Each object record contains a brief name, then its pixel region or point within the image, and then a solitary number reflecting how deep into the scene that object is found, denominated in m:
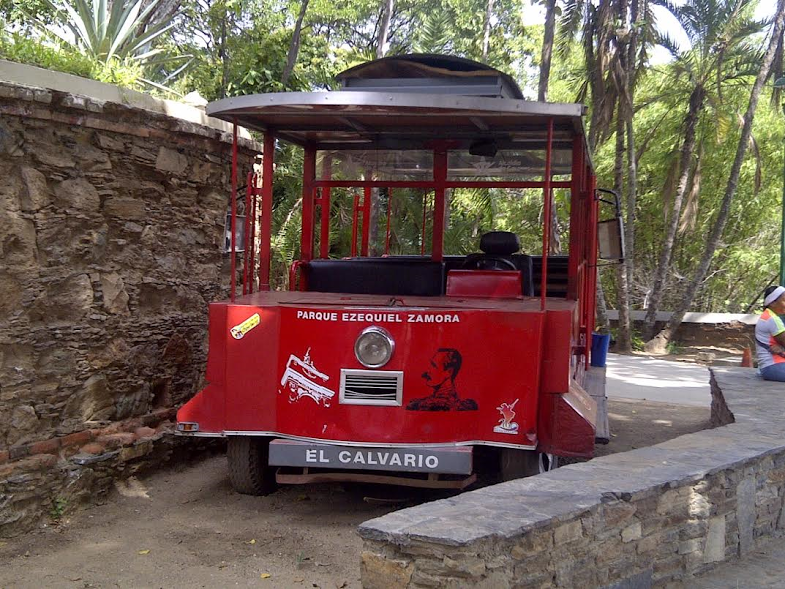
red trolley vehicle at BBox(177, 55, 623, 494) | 5.17
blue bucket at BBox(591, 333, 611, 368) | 8.91
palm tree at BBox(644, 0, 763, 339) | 16.94
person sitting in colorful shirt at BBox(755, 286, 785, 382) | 7.85
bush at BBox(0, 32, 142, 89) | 6.26
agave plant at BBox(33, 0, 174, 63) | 8.59
